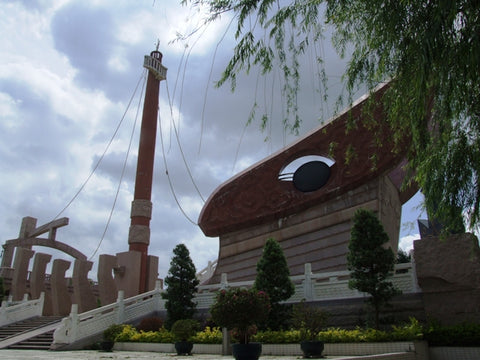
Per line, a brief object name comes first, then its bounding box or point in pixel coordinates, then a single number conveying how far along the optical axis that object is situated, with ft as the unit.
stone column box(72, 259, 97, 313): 61.62
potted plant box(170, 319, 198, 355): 33.86
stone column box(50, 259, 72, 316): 65.16
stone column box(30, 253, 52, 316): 72.79
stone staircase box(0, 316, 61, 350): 45.80
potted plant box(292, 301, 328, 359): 26.43
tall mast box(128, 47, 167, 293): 77.30
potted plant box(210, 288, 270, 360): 24.86
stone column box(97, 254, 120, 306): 62.75
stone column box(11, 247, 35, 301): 74.22
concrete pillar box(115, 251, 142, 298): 66.23
